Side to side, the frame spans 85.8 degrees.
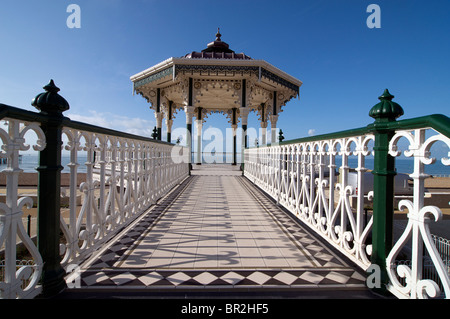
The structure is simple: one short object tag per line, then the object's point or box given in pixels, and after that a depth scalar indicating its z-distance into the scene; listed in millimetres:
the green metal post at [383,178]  1738
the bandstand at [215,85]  9898
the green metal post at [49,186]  1680
